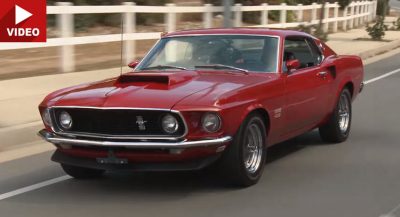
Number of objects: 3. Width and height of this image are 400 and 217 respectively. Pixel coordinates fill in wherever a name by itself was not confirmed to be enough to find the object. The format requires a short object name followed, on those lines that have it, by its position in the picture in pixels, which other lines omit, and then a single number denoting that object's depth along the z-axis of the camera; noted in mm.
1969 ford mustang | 5789
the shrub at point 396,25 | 38041
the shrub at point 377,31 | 28203
